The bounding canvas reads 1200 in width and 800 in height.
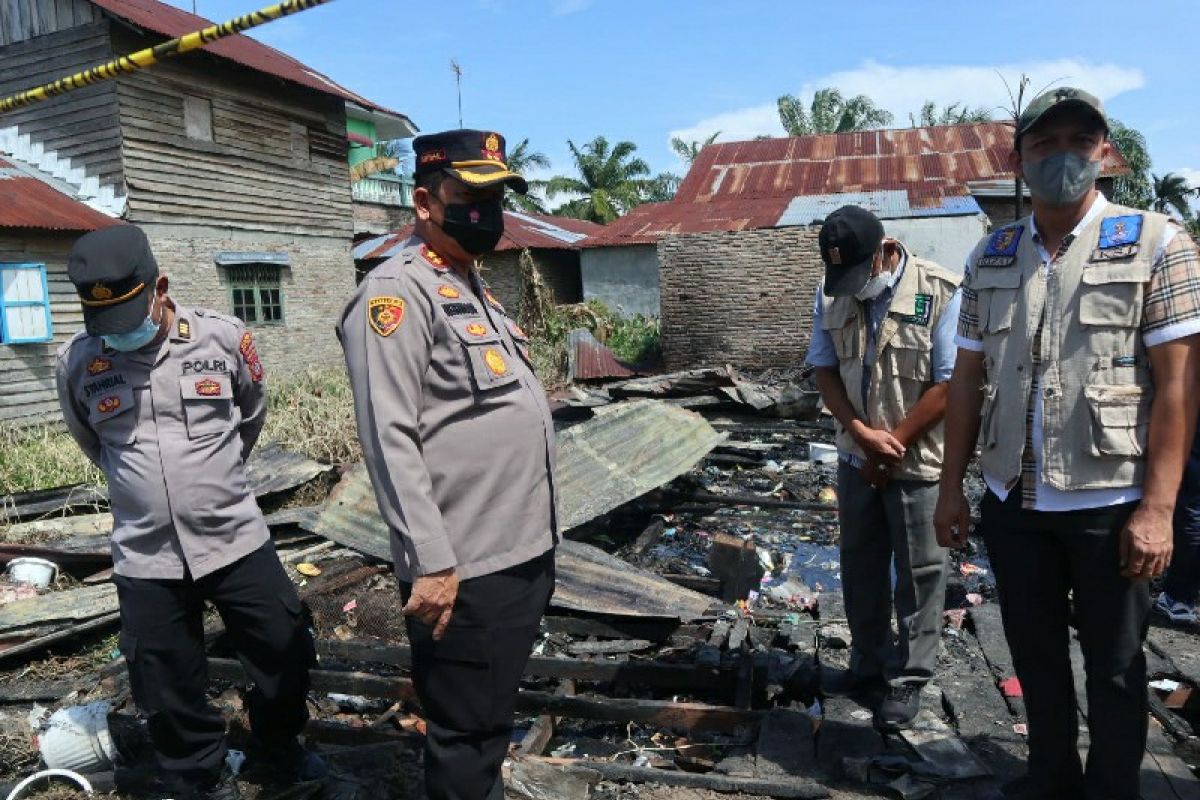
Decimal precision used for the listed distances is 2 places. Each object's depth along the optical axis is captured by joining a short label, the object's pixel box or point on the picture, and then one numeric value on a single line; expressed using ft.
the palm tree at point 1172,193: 102.06
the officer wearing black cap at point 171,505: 8.84
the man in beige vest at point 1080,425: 6.91
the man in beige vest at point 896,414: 9.90
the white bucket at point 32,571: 17.40
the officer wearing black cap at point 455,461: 6.73
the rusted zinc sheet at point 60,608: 15.35
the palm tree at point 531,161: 105.60
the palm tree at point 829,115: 109.40
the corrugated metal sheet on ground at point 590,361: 44.47
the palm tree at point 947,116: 114.38
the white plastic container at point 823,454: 28.04
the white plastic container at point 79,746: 10.25
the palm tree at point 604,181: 111.96
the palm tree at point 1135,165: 94.79
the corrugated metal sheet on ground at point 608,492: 14.89
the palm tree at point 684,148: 116.67
